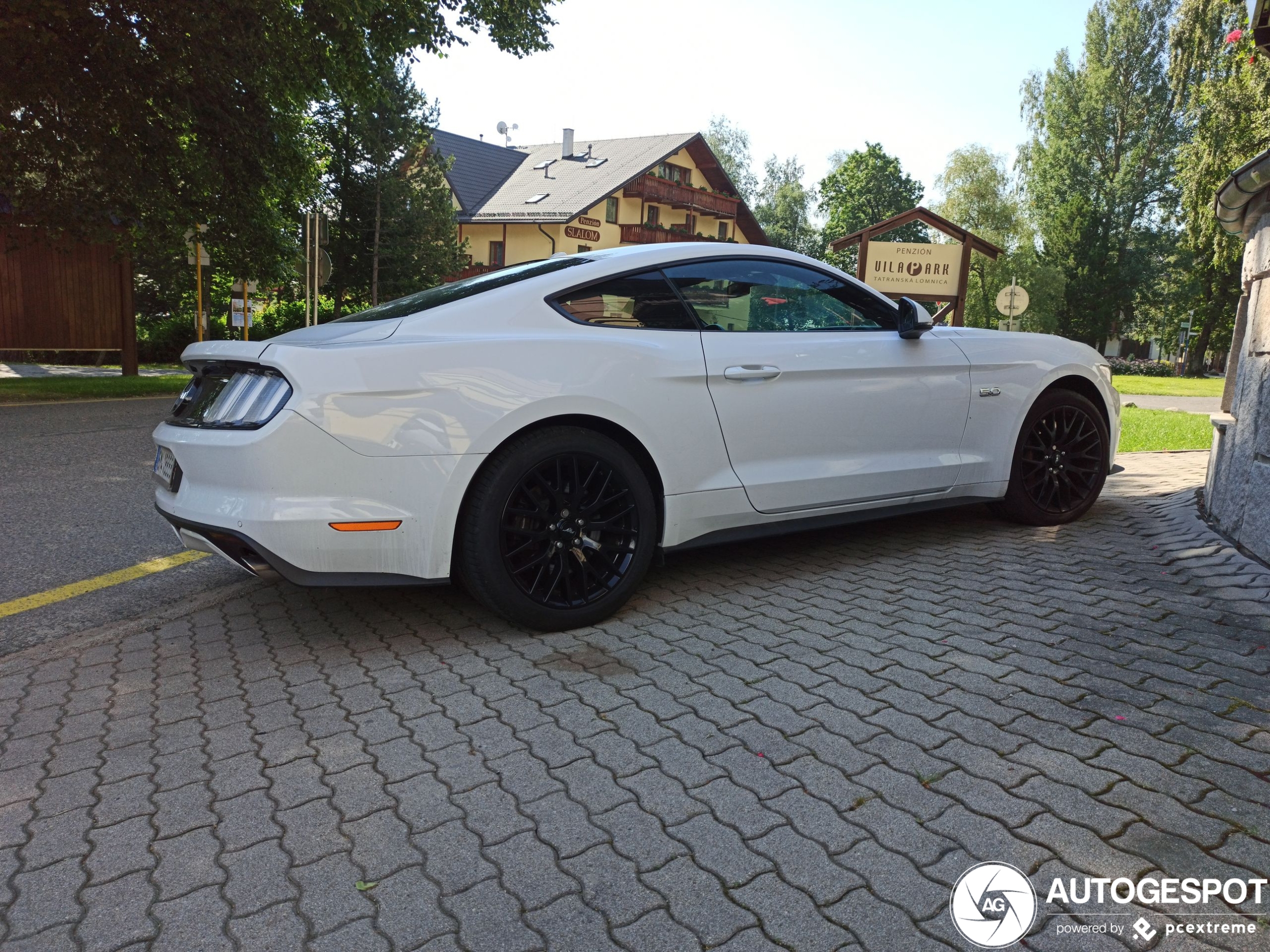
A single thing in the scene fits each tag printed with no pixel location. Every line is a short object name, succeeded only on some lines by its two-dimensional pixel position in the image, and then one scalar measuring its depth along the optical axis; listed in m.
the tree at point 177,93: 10.80
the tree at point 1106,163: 43.44
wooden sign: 14.34
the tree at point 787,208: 69.81
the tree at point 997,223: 47.69
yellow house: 39.41
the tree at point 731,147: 64.75
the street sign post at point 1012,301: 21.97
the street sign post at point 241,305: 24.14
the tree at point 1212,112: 25.85
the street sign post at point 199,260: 15.91
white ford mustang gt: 3.07
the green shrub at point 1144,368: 46.16
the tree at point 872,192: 64.06
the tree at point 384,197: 28.42
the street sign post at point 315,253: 13.43
